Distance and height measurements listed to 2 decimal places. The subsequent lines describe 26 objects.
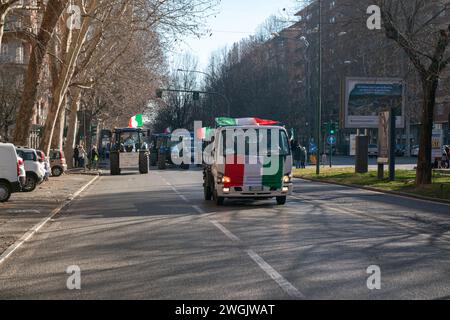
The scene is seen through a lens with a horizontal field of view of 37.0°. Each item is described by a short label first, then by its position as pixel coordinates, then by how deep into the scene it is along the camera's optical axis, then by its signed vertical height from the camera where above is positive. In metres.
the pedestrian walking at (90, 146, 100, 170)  48.53 -1.08
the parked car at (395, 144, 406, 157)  77.99 -1.16
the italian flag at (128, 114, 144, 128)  47.41 +1.61
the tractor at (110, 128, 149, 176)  41.06 -0.45
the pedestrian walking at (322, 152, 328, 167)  48.25 -1.23
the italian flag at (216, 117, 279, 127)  21.65 +0.73
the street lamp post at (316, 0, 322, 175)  37.88 +0.68
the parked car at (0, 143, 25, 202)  20.48 -0.87
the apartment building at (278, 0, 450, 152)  27.30 +4.83
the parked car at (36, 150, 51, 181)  28.94 -0.83
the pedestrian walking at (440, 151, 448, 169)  44.31 -1.25
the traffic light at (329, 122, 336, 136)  44.50 +0.92
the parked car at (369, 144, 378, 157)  74.50 -1.04
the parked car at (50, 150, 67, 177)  38.84 -1.15
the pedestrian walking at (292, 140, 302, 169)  46.83 -1.14
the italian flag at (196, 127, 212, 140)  45.28 +0.64
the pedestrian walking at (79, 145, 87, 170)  52.66 -1.10
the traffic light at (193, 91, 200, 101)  51.44 +3.57
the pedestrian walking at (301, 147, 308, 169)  47.47 -1.29
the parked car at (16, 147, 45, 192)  26.17 -1.01
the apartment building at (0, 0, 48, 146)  25.88 +5.14
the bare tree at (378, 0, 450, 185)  23.58 +3.59
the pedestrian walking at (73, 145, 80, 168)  52.44 -1.05
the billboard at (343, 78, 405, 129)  35.50 +2.35
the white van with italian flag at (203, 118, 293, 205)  17.98 -0.53
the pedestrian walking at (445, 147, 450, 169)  44.84 -0.85
